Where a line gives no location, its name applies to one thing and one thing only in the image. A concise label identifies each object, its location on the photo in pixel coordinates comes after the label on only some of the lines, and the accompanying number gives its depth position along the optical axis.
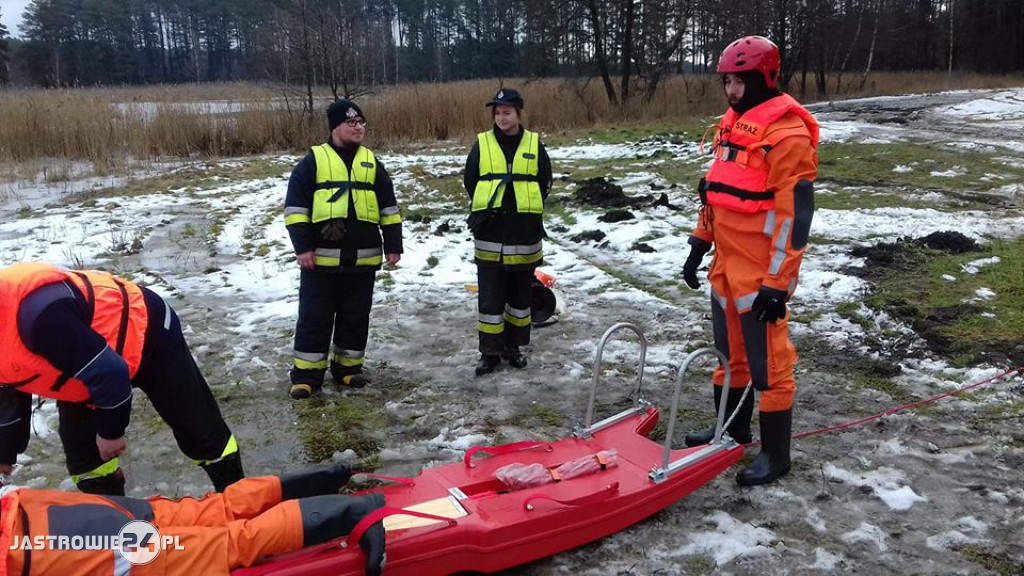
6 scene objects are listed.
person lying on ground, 2.31
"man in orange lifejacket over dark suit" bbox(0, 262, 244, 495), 2.57
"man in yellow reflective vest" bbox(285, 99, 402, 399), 4.83
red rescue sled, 2.90
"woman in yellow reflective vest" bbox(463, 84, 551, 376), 5.24
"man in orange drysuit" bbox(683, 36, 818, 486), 3.44
